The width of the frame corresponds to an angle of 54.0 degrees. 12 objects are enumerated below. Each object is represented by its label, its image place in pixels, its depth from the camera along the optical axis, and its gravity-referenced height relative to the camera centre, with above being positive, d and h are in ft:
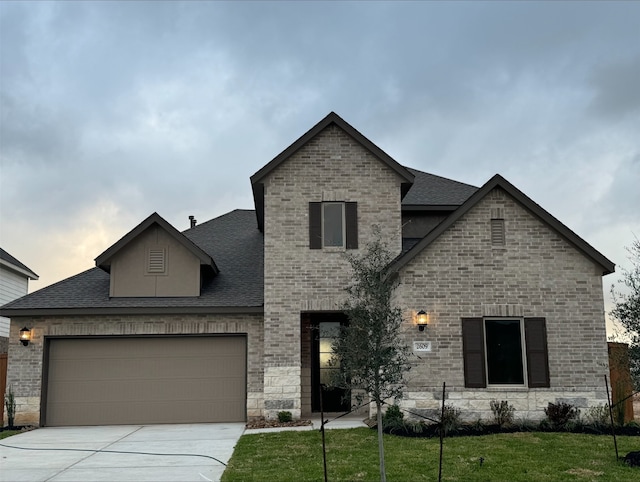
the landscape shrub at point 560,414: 43.39 -5.35
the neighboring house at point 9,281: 78.79 +8.21
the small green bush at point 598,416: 43.45 -5.54
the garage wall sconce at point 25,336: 49.62 +0.62
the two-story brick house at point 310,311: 45.83 +2.24
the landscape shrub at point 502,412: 44.01 -5.17
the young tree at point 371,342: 27.66 -0.12
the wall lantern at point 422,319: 45.78 +1.42
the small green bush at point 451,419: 41.79 -5.44
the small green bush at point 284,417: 48.21 -5.80
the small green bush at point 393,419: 42.47 -5.49
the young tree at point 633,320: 32.81 +0.84
